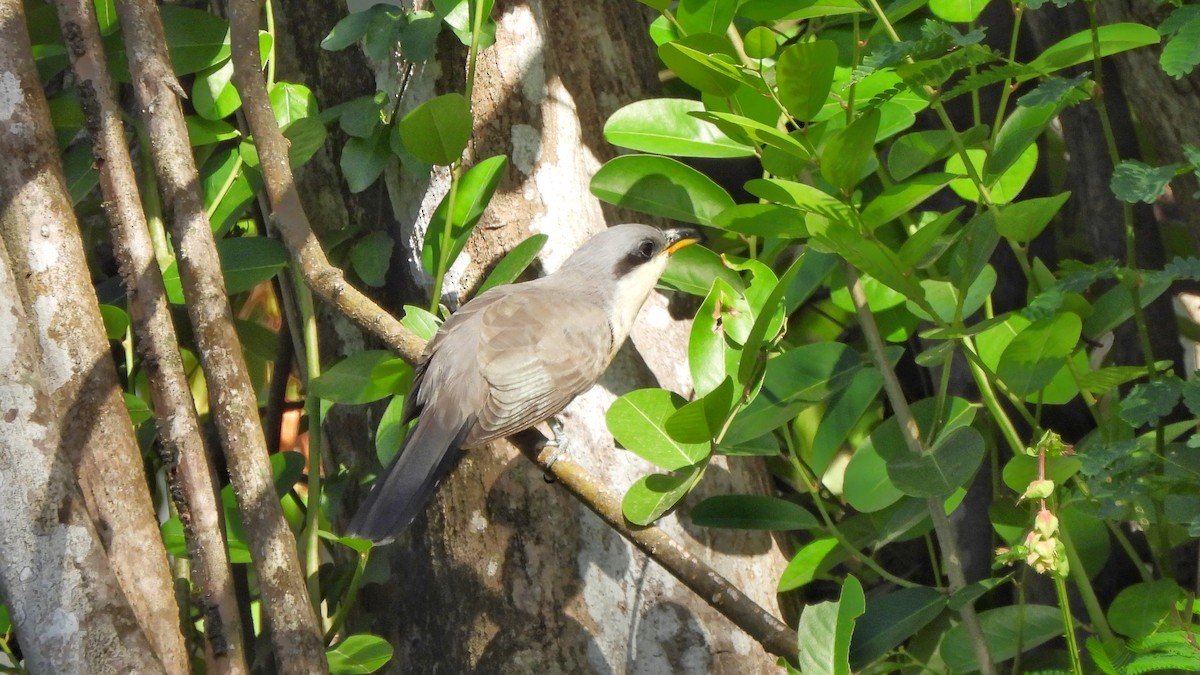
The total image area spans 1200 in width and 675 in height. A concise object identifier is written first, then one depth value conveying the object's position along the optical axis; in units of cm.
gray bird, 903
